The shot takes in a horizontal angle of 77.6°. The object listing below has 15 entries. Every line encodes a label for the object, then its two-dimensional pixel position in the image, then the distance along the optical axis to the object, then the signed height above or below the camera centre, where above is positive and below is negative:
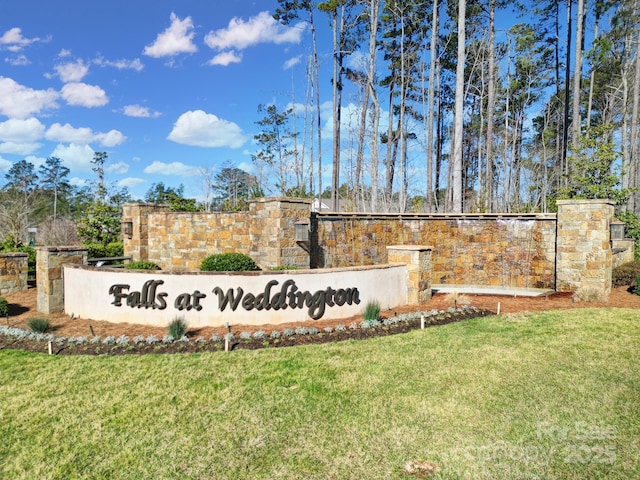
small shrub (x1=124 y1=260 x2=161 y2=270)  9.38 -0.90
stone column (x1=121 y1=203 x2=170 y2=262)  13.57 +0.11
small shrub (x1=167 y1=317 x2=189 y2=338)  6.56 -1.67
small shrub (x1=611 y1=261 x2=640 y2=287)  10.38 -1.20
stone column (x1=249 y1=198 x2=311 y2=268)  10.16 -0.03
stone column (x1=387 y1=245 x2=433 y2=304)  8.99 -0.81
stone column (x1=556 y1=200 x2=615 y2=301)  9.33 -0.46
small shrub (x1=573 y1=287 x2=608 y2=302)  9.16 -1.52
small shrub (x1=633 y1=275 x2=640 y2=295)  9.57 -1.39
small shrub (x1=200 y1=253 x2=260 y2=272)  8.68 -0.77
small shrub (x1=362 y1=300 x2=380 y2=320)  7.39 -1.55
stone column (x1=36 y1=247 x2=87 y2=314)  8.43 -1.05
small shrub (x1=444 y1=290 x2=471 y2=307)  9.12 -1.66
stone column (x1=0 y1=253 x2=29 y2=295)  10.80 -1.21
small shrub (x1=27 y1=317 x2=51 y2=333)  7.11 -1.74
